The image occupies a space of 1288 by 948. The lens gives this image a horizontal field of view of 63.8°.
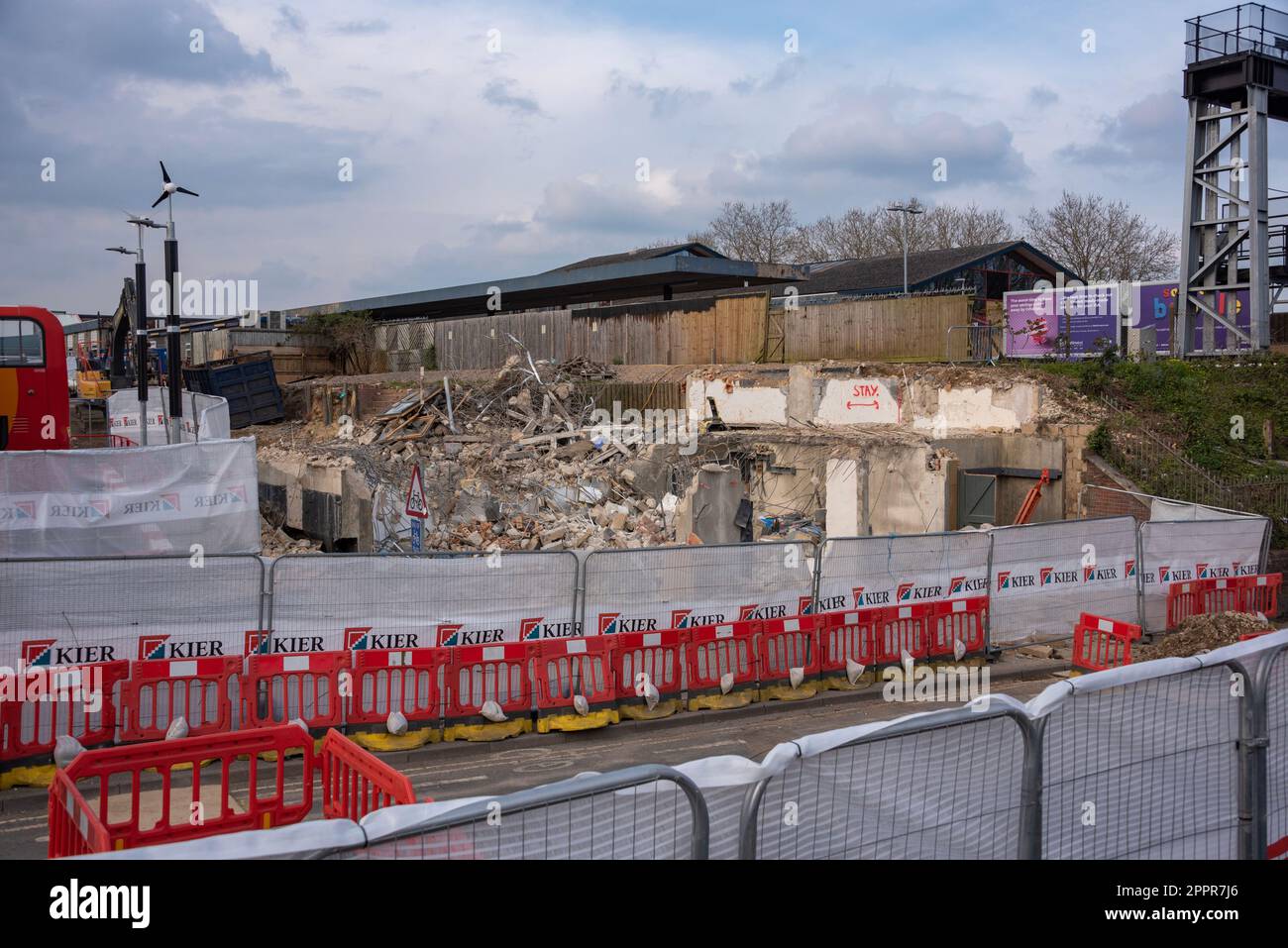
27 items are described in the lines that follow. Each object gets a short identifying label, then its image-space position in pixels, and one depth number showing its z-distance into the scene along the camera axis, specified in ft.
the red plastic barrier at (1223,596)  51.37
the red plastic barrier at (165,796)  18.04
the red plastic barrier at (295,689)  32.48
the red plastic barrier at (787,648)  39.45
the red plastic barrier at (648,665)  36.83
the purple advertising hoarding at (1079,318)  92.38
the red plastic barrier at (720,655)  38.17
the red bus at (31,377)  60.23
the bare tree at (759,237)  252.01
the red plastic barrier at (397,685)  33.55
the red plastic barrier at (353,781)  18.51
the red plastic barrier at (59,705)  30.19
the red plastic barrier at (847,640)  40.81
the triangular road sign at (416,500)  44.91
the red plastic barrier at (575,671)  35.94
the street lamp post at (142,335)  68.85
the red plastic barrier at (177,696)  31.30
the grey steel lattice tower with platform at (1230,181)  84.38
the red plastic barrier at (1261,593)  52.39
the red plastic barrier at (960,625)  43.60
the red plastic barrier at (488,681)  34.65
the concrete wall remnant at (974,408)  77.97
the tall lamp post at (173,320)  52.93
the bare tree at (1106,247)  180.86
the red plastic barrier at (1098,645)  42.41
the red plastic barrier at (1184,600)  50.26
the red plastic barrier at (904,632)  41.93
